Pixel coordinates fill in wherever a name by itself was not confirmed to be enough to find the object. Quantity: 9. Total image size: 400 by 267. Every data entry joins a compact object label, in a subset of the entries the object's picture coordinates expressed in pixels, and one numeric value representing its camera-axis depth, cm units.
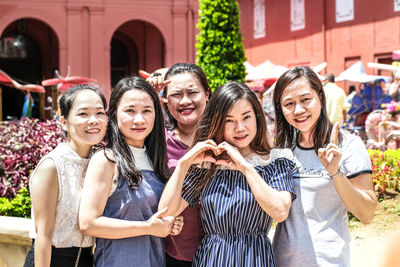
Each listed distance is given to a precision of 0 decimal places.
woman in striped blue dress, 266
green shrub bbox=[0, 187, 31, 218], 488
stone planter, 384
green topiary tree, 1264
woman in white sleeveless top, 269
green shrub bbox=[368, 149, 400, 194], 541
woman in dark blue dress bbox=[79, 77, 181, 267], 261
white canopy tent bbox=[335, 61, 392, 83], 1527
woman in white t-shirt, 262
